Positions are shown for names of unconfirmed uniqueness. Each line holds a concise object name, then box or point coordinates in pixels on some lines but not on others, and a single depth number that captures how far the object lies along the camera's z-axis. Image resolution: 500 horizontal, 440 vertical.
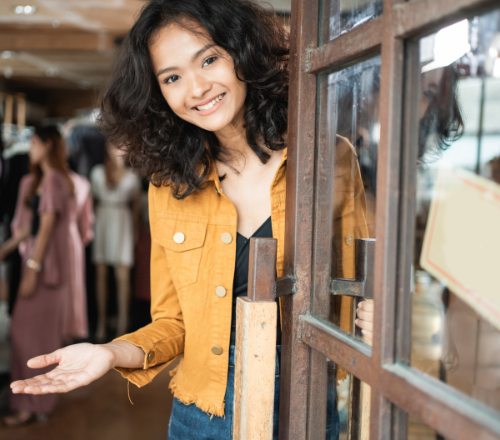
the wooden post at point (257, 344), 0.68
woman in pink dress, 2.71
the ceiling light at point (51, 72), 4.71
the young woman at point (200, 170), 1.01
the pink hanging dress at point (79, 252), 3.45
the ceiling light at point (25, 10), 3.26
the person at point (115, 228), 3.98
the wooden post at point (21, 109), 5.07
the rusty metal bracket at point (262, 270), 0.68
